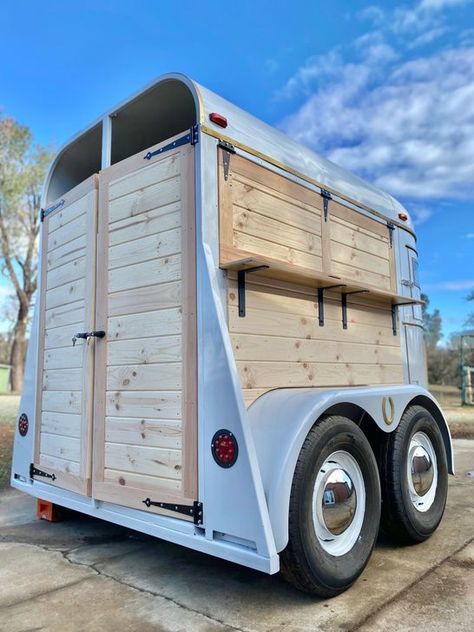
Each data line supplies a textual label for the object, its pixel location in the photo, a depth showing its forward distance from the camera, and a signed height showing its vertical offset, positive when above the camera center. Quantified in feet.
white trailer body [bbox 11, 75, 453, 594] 7.87 +0.99
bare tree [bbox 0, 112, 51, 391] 67.46 +26.53
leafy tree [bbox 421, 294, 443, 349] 114.52 +13.39
